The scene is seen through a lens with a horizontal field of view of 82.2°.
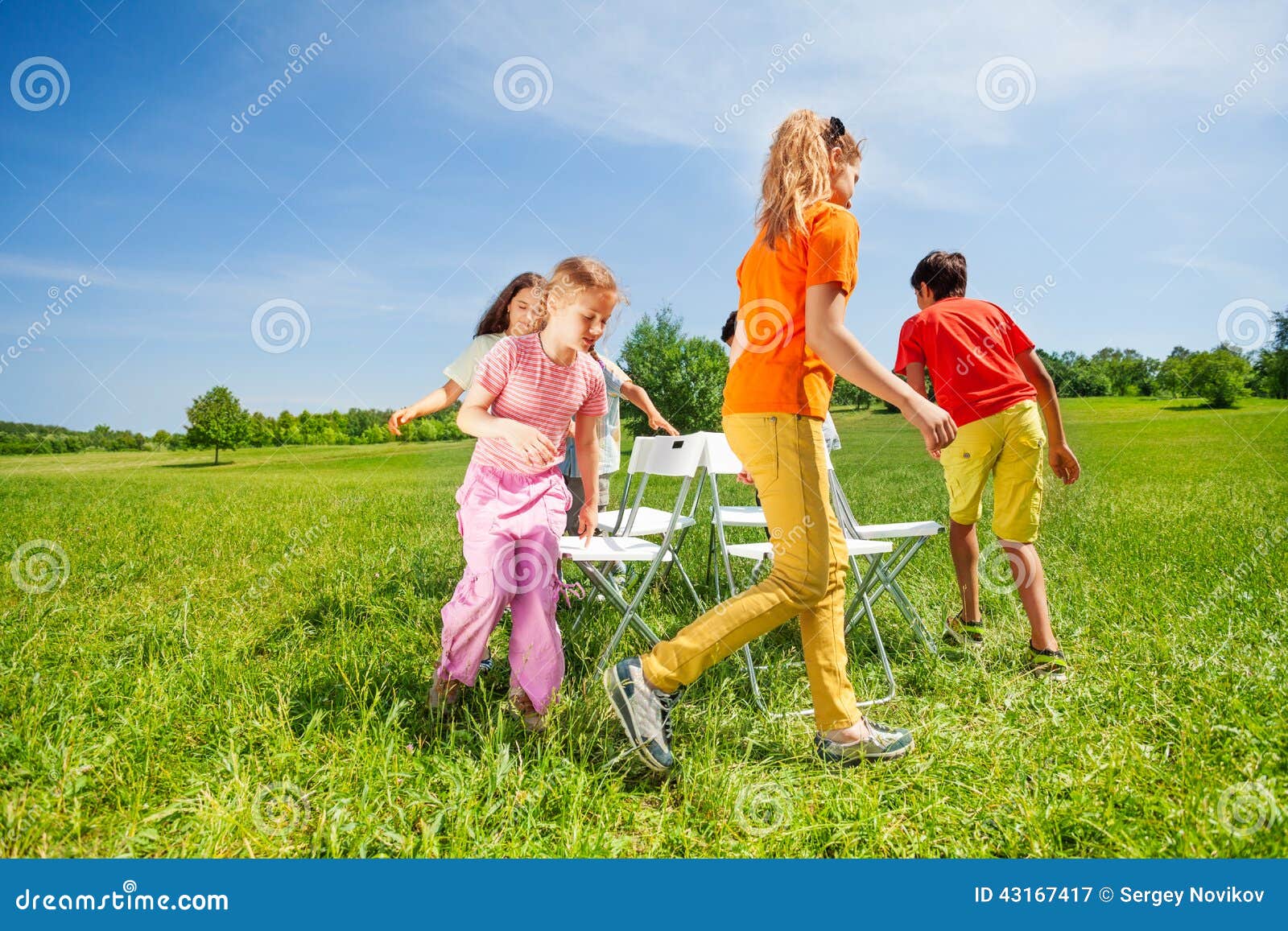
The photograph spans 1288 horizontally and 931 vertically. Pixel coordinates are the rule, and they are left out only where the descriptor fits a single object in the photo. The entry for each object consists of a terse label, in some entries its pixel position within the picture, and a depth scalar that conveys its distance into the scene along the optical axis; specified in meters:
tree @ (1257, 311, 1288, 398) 15.88
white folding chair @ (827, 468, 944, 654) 3.37
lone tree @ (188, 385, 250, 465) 22.88
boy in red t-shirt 3.45
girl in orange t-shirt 2.29
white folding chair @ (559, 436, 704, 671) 2.90
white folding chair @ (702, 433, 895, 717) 3.12
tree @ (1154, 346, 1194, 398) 24.05
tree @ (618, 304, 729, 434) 39.75
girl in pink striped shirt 2.56
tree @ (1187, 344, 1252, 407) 22.78
